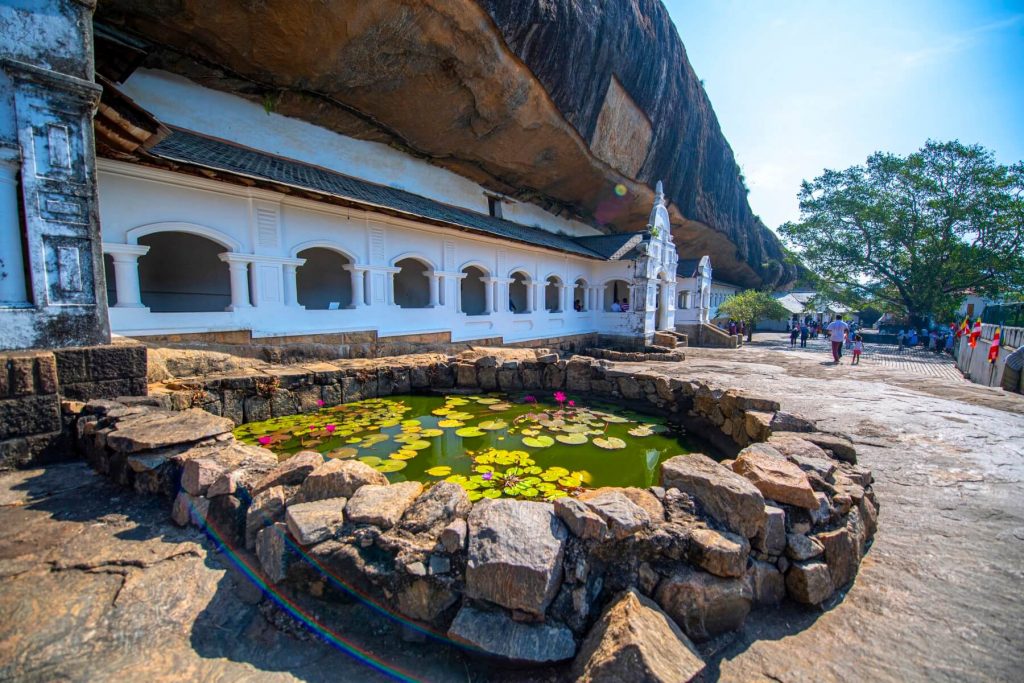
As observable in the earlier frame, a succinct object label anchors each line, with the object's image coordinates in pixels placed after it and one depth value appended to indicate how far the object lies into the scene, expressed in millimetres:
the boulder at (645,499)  2416
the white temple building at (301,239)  6984
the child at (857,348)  13211
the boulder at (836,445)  3408
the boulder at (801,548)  2334
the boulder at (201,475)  2822
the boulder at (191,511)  2781
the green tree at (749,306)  23656
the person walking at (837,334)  12797
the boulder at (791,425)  4047
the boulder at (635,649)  1649
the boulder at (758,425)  4254
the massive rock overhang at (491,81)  8516
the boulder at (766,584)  2285
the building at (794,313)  31803
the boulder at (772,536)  2361
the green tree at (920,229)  19672
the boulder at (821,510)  2547
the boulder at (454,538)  2115
